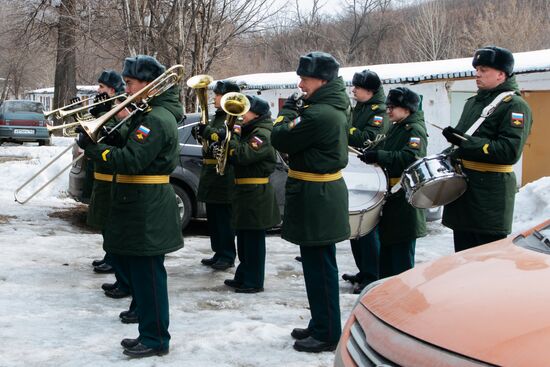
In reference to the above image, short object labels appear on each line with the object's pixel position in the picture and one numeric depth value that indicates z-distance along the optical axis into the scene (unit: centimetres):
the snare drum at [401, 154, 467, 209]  482
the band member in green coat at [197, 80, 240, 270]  721
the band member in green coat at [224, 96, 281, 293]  643
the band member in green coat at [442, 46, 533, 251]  493
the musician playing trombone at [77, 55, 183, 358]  454
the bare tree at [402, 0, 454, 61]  4869
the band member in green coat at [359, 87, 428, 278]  569
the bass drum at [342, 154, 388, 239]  589
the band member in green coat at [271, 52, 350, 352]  478
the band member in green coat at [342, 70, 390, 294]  664
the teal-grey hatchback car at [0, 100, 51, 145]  2402
